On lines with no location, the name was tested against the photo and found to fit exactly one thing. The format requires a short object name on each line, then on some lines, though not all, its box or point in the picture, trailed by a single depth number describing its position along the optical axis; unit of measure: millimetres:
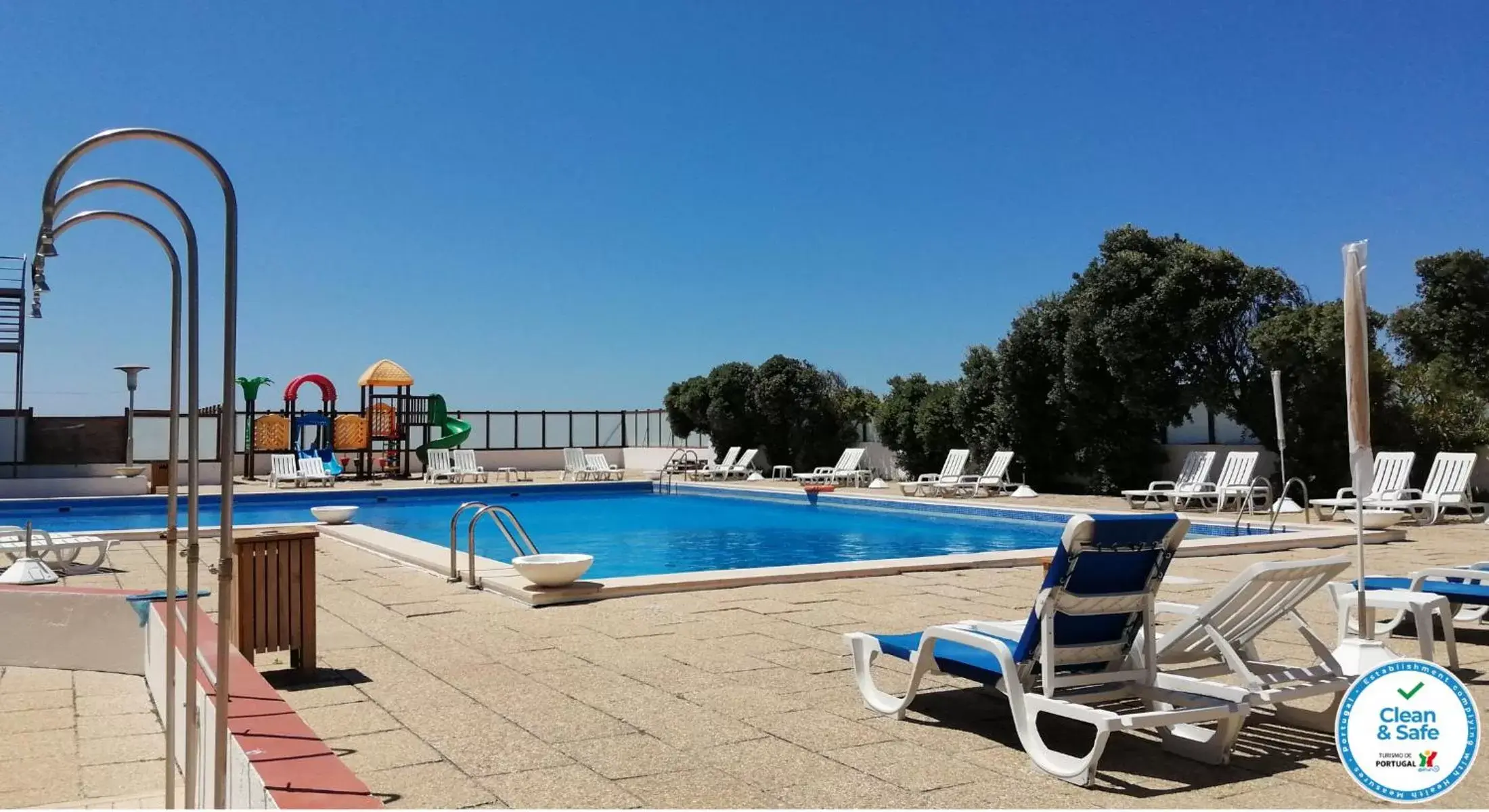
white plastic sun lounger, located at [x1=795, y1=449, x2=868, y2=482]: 19964
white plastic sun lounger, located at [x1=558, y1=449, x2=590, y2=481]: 24094
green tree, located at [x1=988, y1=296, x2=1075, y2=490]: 17906
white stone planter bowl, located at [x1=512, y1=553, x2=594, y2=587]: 6488
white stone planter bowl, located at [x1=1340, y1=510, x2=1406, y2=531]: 9938
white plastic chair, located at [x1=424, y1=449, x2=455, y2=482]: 22469
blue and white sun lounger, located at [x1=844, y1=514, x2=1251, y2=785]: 3084
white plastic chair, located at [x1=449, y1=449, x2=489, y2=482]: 22594
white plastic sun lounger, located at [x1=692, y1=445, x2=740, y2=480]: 23531
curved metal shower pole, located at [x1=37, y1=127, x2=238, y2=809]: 2498
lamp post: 12906
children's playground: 23422
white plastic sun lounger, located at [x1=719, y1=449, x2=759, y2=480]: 23203
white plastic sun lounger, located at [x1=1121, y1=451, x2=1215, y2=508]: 13891
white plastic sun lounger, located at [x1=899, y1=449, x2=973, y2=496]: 17391
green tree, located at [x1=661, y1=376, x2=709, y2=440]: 26844
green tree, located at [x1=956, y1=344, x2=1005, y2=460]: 18641
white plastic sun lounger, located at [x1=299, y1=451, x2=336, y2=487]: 20797
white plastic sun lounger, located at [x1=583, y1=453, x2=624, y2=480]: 23828
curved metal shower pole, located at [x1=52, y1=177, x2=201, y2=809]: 2756
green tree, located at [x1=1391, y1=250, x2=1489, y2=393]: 13797
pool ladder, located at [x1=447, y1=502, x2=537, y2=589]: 6945
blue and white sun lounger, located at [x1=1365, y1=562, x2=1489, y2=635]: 4723
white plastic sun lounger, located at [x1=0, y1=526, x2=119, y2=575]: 7977
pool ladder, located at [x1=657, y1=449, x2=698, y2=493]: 22312
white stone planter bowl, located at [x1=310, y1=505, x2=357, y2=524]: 12188
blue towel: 5141
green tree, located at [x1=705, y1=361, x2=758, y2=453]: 25641
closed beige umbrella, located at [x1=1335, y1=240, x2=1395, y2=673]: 4129
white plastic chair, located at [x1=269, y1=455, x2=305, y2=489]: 20453
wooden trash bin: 4543
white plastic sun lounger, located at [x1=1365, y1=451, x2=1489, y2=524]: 11359
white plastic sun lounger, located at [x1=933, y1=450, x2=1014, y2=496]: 16891
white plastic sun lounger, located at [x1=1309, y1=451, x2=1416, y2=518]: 11523
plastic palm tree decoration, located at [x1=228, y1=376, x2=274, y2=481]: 22828
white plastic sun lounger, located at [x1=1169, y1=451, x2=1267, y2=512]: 13586
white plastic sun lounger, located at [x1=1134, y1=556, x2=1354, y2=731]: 3266
